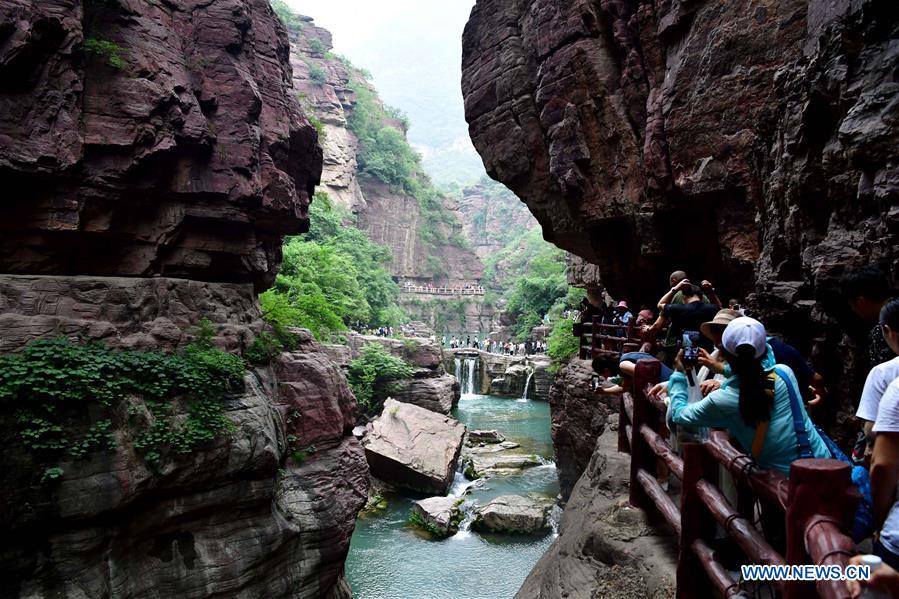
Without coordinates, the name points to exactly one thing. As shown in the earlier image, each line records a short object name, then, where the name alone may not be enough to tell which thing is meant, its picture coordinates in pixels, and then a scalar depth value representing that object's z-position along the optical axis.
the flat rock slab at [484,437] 21.50
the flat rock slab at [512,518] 13.85
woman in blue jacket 2.32
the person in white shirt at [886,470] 1.76
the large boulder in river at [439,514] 13.93
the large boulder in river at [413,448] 16.27
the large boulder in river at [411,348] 26.23
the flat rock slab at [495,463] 17.86
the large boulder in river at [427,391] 24.88
